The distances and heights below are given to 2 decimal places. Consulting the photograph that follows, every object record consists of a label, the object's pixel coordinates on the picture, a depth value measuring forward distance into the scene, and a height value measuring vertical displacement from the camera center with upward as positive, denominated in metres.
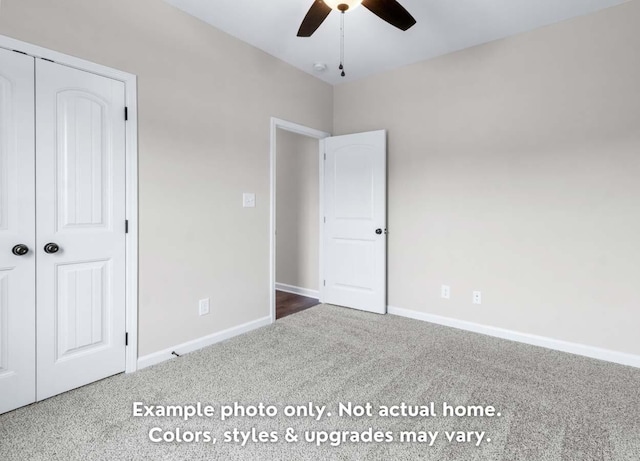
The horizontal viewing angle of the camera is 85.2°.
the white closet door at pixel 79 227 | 2.07 -0.04
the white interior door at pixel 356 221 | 3.84 +0.02
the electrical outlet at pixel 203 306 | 2.91 -0.72
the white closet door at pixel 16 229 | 1.92 -0.05
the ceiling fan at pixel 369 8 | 2.03 +1.29
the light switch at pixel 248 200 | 3.23 +0.21
